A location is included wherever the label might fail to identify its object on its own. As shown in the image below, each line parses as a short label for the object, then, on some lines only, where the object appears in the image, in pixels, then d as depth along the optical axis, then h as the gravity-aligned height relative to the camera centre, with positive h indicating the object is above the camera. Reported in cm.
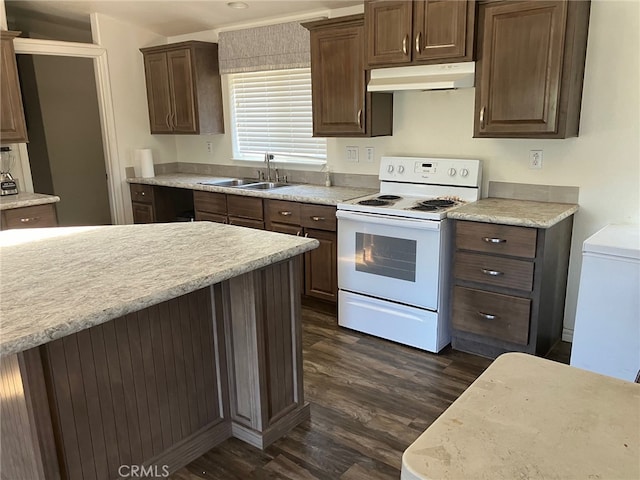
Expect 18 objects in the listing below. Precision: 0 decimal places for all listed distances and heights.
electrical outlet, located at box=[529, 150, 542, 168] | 315 -22
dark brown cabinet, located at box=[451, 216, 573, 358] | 275 -90
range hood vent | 298 +28
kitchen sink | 447 -49
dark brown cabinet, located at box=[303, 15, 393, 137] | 346 +27
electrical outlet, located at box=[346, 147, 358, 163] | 401 -23
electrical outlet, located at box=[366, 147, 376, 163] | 390 -22
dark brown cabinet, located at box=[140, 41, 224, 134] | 454 +37
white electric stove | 299 -78
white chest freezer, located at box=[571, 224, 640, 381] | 239 -89
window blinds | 431 +8
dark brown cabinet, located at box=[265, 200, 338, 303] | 360 -76
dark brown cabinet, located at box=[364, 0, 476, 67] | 290 +54
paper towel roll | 489 -31
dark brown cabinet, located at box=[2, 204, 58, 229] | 368 -63
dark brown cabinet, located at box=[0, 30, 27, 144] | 382 +26
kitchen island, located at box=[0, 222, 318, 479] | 154 -78
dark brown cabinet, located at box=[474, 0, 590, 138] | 266 +29
